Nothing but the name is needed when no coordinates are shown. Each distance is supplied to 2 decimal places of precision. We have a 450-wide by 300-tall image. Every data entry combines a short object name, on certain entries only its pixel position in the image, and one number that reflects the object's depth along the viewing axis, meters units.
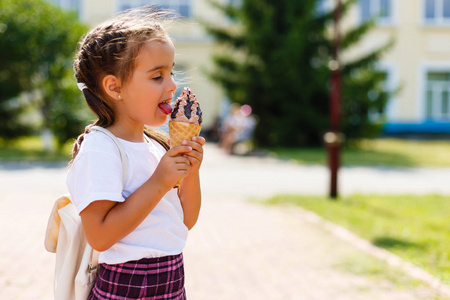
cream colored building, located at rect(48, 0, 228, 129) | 25.91
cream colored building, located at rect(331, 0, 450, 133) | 26.47
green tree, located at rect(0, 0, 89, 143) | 15.71
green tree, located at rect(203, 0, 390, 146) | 18.89
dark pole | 8.30
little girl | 1.78
